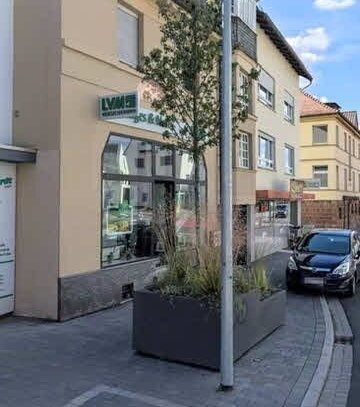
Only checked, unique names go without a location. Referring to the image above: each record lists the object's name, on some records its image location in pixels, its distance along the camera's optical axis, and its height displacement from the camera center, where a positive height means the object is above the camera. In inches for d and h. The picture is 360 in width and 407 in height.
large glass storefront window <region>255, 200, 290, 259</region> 826.2 -25.0
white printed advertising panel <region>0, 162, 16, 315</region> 353.7 -19.1
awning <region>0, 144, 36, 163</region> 339.0 +33.7
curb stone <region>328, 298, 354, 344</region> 338.2 -82.0
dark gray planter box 250.2 -58.0
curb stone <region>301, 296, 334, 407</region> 218.7 -77.7
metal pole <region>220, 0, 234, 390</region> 219.5 -3.6
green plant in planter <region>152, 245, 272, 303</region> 265.6 -36.3
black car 491.2 -52.5
